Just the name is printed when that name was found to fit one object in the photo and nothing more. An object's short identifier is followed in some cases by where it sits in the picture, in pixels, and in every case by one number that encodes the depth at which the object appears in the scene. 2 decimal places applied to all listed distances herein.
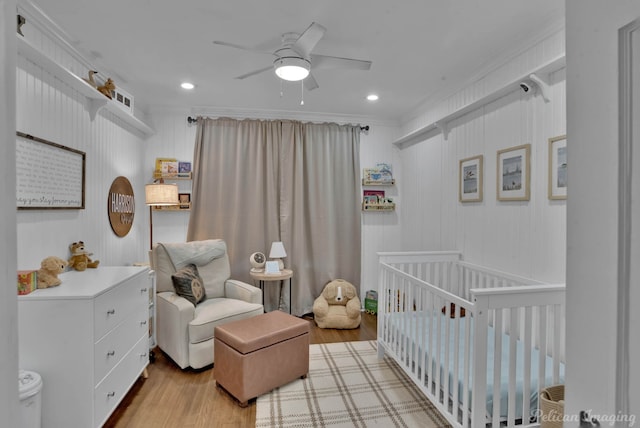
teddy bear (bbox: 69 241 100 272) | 2.32
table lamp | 3.68
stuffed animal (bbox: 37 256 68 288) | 1.84
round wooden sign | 2.99
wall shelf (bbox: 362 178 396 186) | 4.18
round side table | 3.50
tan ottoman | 2.16
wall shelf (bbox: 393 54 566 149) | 2.04
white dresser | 1.64
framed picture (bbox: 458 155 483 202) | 2.80
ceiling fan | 2.07
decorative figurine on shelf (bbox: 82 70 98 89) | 2.44
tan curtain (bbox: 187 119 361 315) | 3.81
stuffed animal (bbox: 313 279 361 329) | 3.61
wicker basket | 1.37
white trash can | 1.47
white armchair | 2.60
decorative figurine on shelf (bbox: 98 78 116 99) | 2.59
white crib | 1.56
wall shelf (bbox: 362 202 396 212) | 4.19
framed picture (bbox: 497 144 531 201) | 2.30
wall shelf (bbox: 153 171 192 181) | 3.68
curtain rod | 3.76
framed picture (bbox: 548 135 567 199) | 2.03
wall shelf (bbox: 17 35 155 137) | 1.81
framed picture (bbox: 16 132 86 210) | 1.89
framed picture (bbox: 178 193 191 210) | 3.75
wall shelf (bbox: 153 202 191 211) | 3.72
